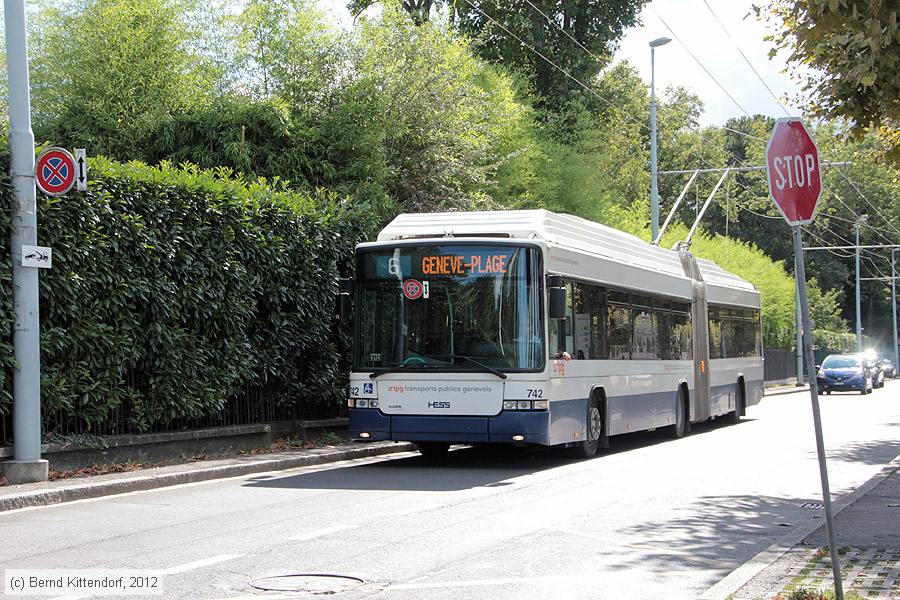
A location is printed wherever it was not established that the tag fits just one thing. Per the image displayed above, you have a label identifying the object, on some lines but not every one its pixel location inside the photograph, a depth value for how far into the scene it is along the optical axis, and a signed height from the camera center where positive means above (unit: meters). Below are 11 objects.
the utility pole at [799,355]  52.78 -0.41
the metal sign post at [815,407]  6.71 -0.36
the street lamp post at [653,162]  33.97 +5.64
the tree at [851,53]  9.88 +2.60
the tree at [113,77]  26.23 +6.64
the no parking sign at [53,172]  13.49 +2.26
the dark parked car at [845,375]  46.84 -1.19
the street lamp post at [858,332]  70.00 +0.72
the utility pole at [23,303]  12.95 +0.74
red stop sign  7.18 +1.07
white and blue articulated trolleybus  15.37 +0.30
